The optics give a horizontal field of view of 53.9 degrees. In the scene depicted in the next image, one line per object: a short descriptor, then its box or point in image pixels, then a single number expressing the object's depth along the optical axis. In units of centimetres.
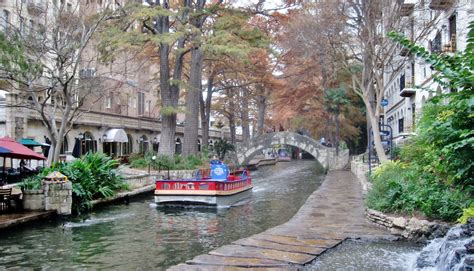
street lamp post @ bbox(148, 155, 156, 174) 3059
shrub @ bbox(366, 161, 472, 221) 1120
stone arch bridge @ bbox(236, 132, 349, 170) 4928
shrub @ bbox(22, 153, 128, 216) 1853
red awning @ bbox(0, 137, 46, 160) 1690
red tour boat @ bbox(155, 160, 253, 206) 2156
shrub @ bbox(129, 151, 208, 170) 3119
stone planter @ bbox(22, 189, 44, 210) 1664
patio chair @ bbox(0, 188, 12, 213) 1568
